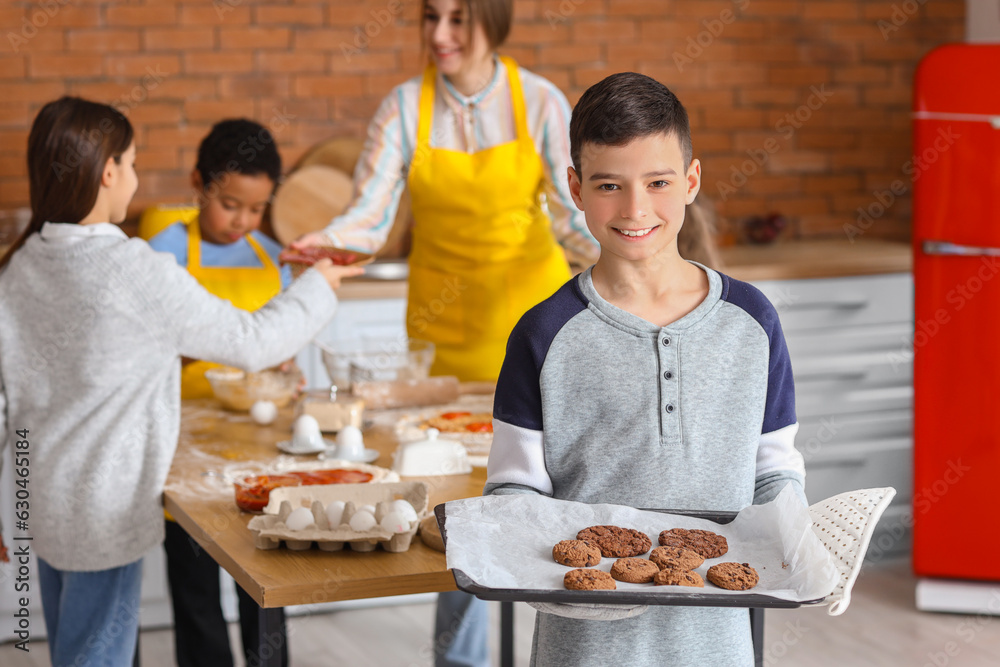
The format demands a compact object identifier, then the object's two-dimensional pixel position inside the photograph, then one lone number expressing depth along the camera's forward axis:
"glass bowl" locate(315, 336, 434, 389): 2.20
